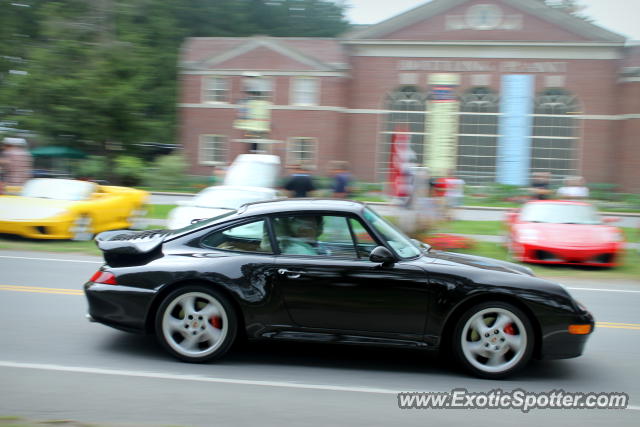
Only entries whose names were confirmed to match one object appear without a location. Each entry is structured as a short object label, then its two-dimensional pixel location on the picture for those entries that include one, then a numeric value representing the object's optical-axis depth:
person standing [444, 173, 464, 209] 18.97
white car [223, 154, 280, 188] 15.41
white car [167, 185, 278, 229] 12.34
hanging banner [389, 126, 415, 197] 12.70
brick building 35.28
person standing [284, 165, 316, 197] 14.55
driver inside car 5.37
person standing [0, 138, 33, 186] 14.53
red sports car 11.75
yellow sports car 12.39
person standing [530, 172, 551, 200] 15.70
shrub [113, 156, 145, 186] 30.06
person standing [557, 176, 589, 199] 18.17
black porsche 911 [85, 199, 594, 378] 5.17
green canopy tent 31.77
